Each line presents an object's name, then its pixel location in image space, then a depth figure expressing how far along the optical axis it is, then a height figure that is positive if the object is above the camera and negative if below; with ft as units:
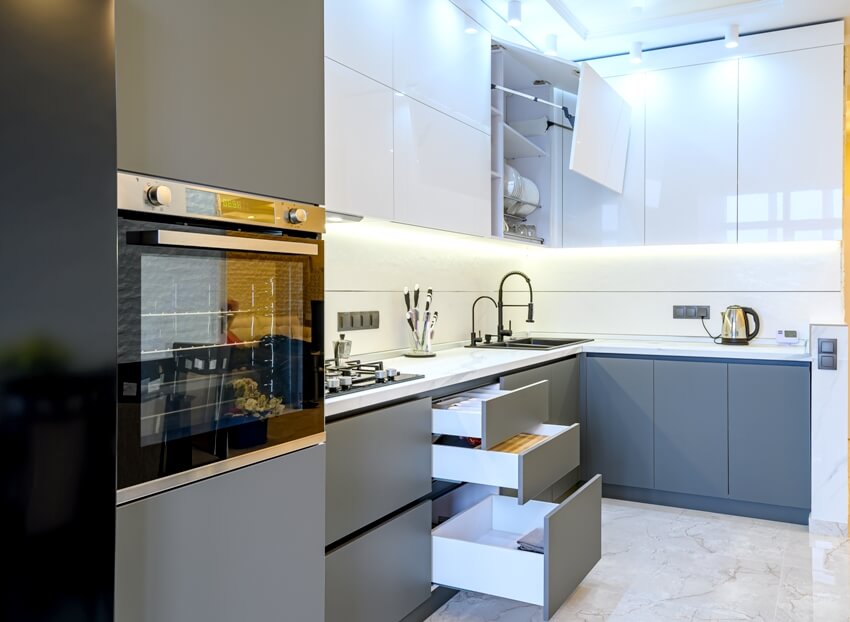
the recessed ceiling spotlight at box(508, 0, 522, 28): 9.69 +4.08
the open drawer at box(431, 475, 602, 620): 6.93 -2.64
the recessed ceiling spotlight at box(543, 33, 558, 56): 11.64 +4.34
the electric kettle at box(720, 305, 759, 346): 12.57 -0.42
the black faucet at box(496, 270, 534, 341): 12.18 -0.44
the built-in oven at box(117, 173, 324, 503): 3.69 -0.16
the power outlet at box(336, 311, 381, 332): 9.13 -0.21
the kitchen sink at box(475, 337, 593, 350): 12.17 -0.70
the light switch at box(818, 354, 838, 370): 10.63 -0.86
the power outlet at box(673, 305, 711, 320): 13.37 -0.14
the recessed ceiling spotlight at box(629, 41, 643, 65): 12.44 +4.45
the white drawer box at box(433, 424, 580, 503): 7.15 -1.71
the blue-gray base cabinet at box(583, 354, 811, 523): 11.05 -2.12
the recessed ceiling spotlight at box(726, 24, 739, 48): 11.54 +4.47
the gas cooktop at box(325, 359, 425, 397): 6.54 -0.74
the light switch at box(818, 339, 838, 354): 10.64 -0.63
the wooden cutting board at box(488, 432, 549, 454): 8.17 -1.68
